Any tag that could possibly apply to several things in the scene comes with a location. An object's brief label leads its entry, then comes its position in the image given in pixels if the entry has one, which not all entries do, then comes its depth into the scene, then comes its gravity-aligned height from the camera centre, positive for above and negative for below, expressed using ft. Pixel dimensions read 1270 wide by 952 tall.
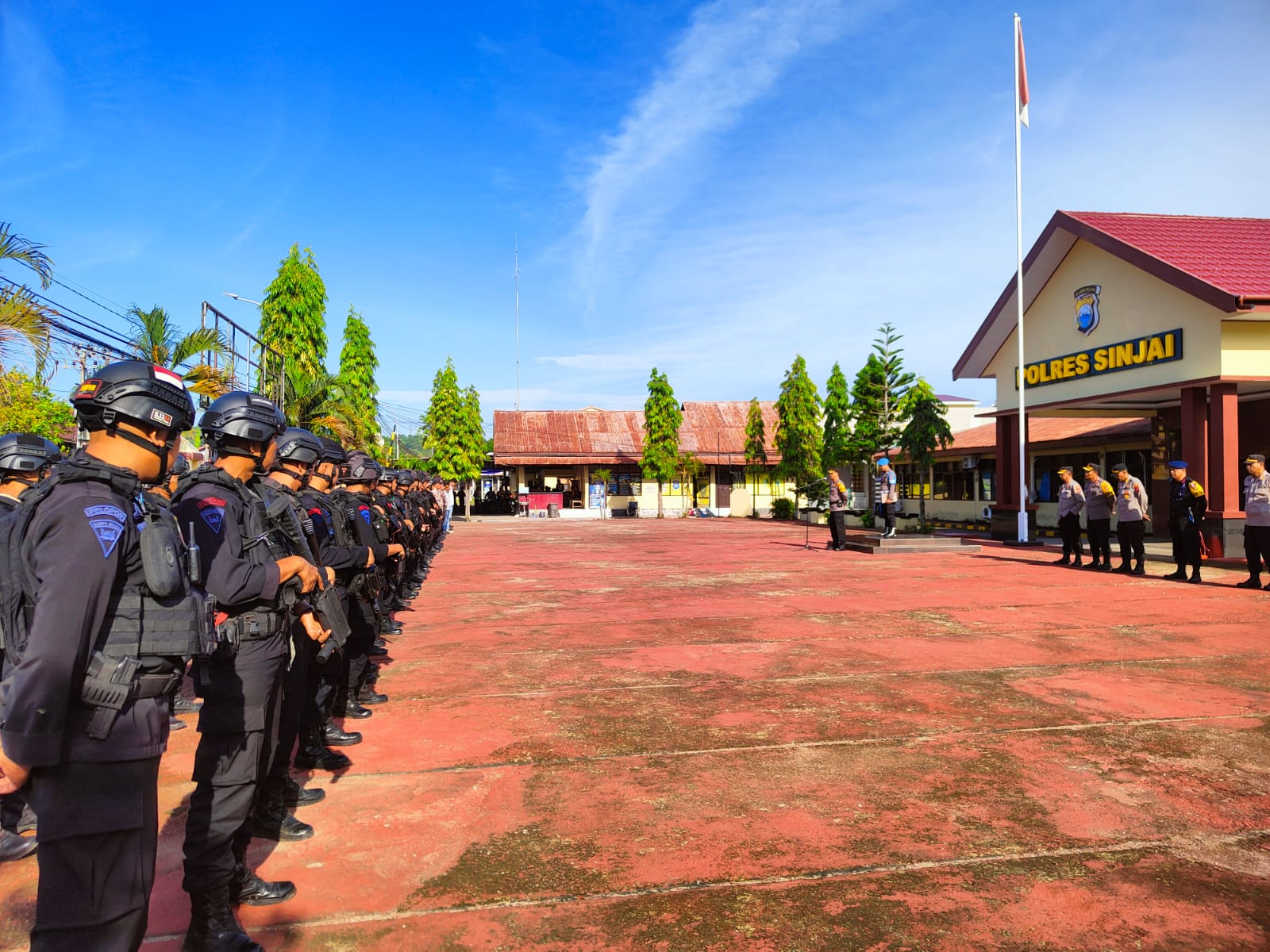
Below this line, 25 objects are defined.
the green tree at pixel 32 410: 31.32 +4.05
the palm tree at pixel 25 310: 28.94 +6.73
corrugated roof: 134.51 +9.81
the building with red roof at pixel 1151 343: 48.24 +10.42
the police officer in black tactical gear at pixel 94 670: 7.06 -1.65
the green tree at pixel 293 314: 77.15 +17.33
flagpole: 61.46 +16.09
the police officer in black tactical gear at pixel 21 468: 12.84 +0.49
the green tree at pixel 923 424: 87.40 +7.24
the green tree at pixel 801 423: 117.80 +10.17
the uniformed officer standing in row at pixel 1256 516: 34.81 -1.16
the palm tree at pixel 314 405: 59.26 +6.75
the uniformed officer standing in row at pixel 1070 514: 46.83 -1.41
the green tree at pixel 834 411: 108.78 +11.37
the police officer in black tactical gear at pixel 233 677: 9.55 -2.34
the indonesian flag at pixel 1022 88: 66.44 +33.60
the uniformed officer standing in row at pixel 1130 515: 42.11 -1.33
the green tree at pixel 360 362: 116.26 +19.43
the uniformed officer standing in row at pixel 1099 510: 44.06 -1.13
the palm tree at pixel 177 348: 40.24 +7.42
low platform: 58.54 -4.10
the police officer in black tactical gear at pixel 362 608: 17.94 -2.67
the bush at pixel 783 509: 119.44 -2.74
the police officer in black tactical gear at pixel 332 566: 15.16 -1.66
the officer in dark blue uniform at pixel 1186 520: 39.01 -1.48
